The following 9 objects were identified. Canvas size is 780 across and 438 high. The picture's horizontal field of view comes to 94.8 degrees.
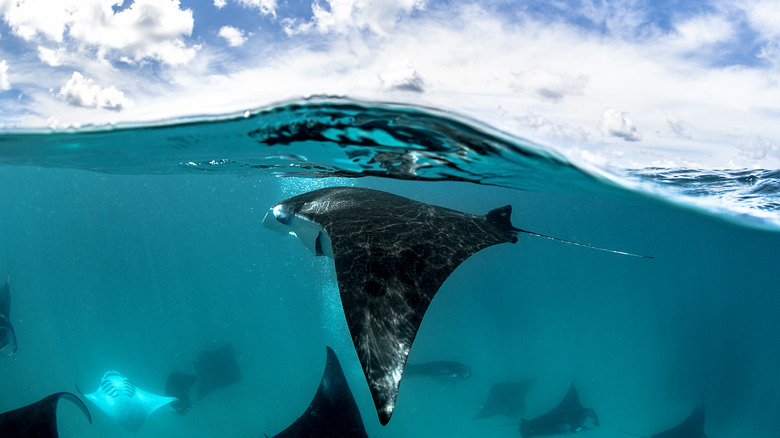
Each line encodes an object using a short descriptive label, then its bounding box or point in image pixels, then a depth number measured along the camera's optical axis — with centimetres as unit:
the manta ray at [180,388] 1415
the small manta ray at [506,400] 1446
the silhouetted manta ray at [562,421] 1245
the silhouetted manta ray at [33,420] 536
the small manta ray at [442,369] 1488
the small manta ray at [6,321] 1119
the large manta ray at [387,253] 285
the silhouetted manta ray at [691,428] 1246
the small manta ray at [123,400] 1204
